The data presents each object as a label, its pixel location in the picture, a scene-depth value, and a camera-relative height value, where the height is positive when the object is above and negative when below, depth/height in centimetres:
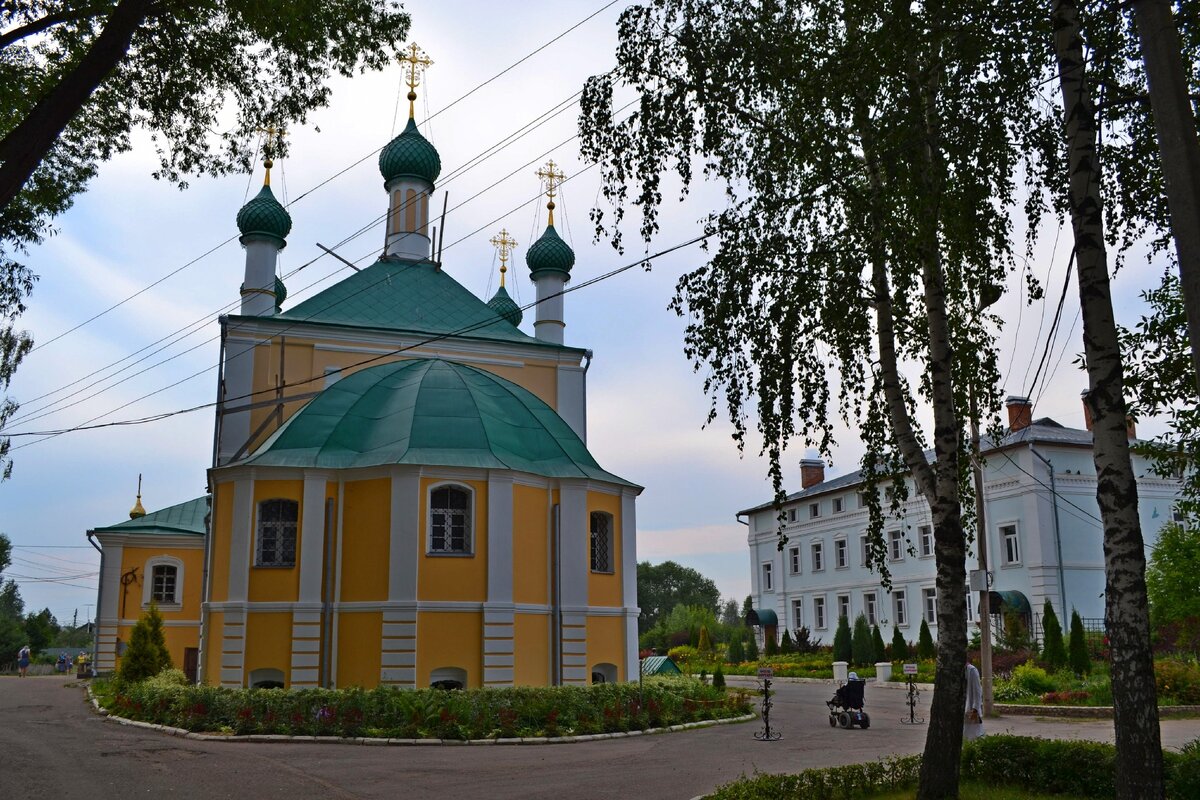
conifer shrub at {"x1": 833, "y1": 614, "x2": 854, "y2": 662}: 3928 -152
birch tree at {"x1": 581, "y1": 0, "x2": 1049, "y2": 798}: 880 +343
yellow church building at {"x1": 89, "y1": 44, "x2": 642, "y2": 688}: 1962 +162
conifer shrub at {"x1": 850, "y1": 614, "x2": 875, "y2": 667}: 3784 -153
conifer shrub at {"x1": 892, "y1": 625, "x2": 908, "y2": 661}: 3666 -152
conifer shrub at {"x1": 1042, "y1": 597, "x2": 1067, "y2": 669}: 2794 -126
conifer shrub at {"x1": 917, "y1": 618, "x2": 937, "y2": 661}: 3541 -145
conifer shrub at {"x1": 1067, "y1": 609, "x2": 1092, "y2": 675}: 2706 -131
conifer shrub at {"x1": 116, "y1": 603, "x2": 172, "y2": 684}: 2295 -100
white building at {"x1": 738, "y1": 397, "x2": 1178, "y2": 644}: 3447 +245
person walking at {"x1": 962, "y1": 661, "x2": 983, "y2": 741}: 1218 -129
